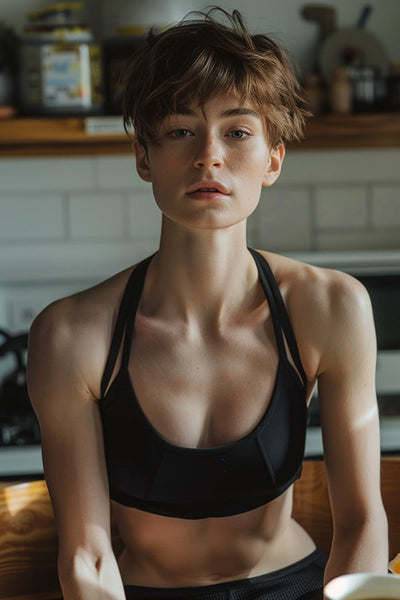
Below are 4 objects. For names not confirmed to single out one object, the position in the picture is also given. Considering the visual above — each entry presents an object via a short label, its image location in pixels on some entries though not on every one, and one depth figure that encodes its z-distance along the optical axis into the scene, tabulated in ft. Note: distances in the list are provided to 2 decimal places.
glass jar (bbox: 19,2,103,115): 6.91
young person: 3.01
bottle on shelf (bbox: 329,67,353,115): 7.25
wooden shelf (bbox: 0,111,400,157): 7.03
